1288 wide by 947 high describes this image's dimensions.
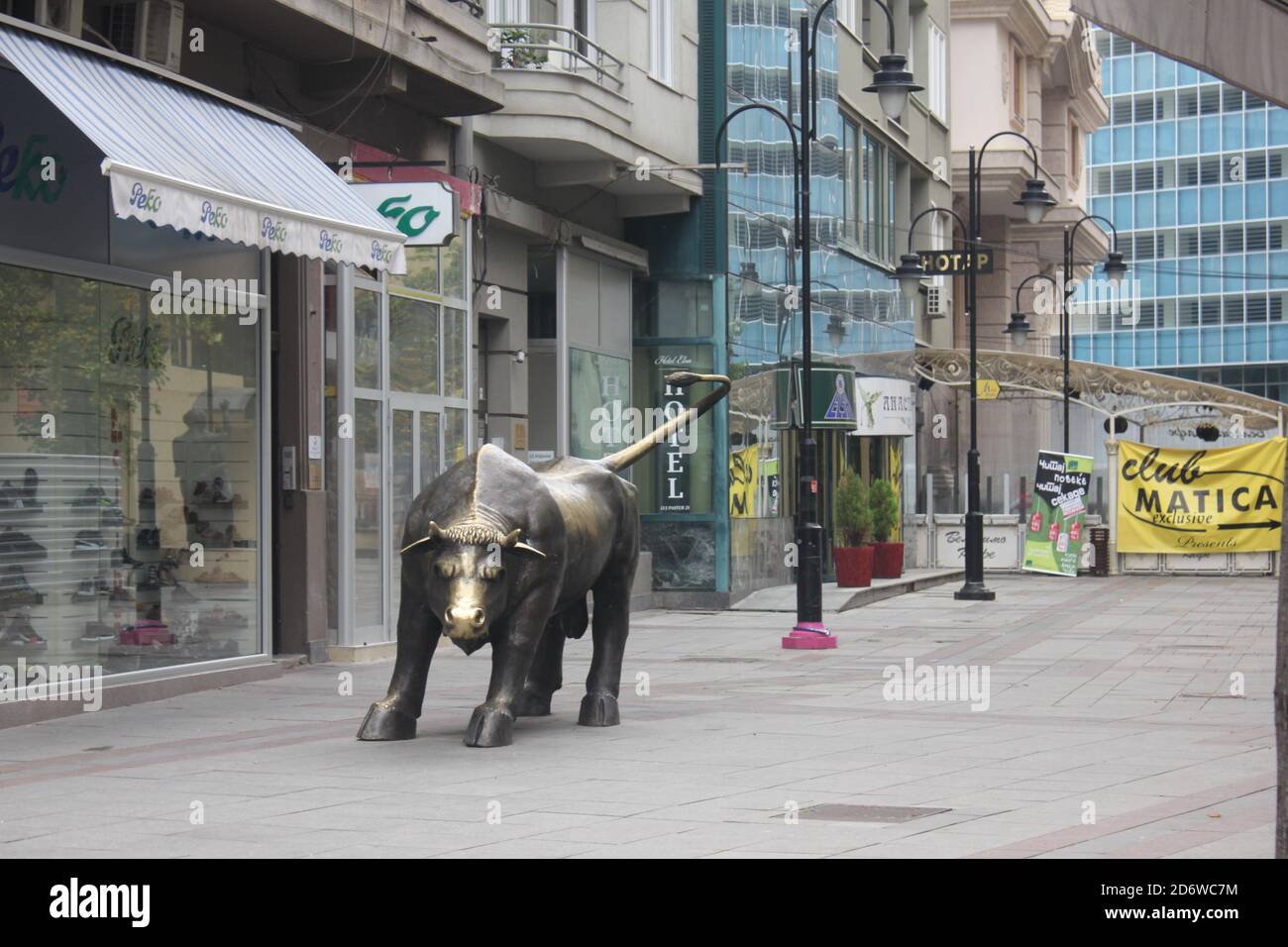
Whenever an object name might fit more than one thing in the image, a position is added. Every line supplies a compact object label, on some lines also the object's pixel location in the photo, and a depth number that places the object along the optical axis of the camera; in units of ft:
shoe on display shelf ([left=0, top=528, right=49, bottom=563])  42.50
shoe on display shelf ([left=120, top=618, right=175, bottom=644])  47.67
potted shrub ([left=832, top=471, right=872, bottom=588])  95.66
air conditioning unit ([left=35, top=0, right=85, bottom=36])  42.60
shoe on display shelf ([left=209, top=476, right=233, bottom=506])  52.16
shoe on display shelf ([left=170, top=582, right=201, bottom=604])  49.93
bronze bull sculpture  35.60
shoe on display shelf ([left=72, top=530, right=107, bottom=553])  45.57
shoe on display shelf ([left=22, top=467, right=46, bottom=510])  43.42
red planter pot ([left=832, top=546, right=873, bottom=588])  95.50
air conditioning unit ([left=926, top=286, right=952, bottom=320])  139.44
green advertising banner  112.88
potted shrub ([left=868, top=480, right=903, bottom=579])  100.37
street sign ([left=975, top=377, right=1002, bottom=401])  127.54
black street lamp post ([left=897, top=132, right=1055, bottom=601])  92.17
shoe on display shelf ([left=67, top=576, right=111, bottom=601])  45.57
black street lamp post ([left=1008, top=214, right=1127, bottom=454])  127.95
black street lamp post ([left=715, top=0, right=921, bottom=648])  65.00
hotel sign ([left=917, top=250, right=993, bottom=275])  100.12
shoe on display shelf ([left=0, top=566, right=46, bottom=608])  42.42
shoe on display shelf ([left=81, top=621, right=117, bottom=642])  45.78
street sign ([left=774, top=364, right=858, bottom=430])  97.25
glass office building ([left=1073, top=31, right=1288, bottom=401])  305.73
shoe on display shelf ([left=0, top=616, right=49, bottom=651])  42.50
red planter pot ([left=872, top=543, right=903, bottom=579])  105.19
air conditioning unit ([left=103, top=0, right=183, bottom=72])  45.96
